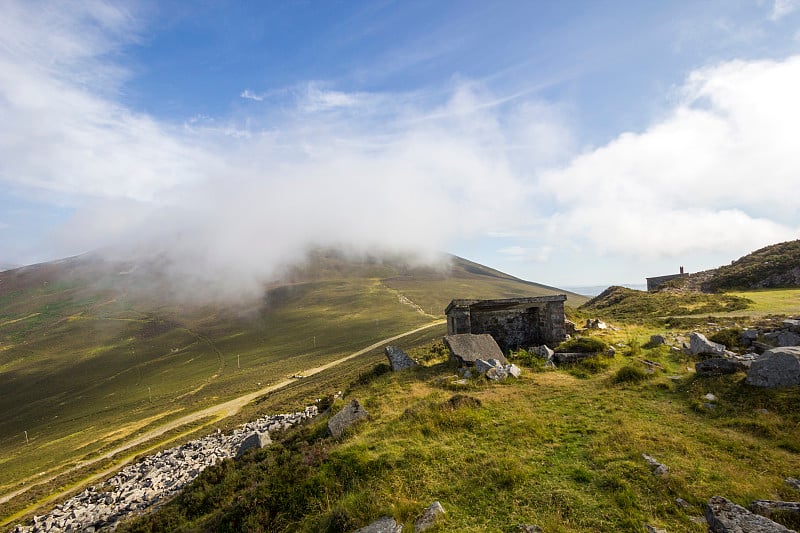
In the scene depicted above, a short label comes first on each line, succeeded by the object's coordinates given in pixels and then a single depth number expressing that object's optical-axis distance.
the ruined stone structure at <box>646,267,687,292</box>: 48.89
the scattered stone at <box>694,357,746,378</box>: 12.38
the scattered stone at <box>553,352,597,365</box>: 17.16
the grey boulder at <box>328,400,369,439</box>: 11.88
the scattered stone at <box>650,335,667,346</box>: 18.45
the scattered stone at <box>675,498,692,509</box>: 6.44
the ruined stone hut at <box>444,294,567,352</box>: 21.69
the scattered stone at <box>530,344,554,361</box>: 17.78
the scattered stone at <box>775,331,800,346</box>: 13.62
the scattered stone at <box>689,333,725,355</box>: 14.87
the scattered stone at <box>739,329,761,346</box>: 15.74
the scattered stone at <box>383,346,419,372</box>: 20.02
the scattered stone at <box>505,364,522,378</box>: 15.43
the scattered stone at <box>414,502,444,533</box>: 6.60
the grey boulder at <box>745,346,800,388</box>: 10.55
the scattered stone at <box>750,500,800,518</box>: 5.91
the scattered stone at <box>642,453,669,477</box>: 7.39
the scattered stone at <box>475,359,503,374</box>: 15.90
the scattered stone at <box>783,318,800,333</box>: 14.30
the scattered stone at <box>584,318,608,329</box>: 23.99
